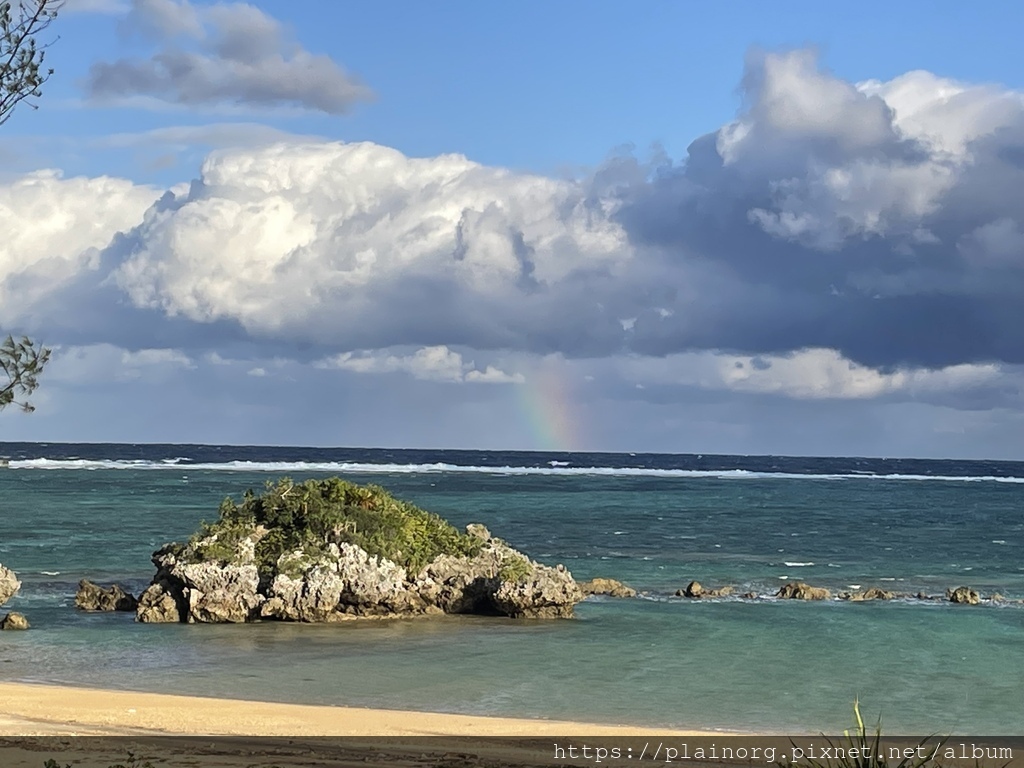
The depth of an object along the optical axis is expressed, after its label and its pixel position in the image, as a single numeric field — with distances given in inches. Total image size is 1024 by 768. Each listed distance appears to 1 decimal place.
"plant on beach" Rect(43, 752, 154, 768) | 537.6
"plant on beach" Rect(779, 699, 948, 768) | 358.5
